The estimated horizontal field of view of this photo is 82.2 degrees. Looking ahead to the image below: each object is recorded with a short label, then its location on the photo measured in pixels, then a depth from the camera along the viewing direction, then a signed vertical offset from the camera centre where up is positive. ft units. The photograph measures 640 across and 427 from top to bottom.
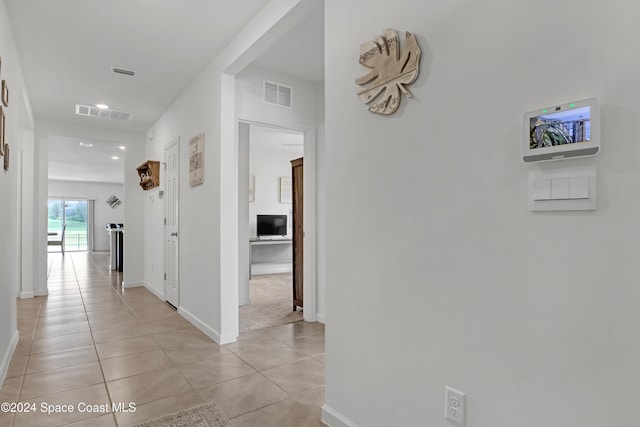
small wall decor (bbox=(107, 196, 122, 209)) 43.78 +1.73
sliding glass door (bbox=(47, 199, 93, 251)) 43.01 -0.75
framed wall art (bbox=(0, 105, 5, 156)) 7.39 +1.73
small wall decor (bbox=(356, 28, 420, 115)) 4.88 +2.05
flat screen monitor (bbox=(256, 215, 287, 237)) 23.53 -0.64
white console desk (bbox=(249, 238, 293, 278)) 22.02 -1.62
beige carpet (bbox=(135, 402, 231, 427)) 6.29 -3.58
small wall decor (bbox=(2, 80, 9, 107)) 7.87 +2.70
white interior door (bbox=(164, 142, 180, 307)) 14.42 -0.42
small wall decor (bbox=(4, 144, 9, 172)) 8.06 +1.31
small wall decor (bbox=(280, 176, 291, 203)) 24.88 +1.73
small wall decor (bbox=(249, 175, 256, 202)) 23.73 +1.77
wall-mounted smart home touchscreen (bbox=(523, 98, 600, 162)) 3.18 +0.77
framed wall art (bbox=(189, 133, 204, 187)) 11.93 +1.86
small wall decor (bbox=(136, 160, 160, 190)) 16.99 +2.01
